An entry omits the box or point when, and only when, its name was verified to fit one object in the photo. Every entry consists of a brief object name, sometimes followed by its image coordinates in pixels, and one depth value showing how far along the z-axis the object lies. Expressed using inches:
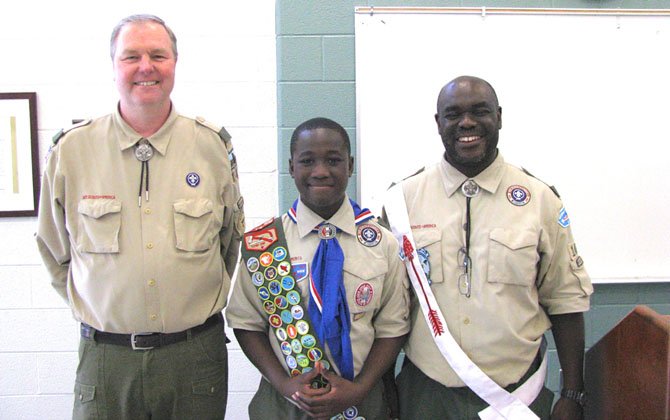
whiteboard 97.3
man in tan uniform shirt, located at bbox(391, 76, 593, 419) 60.9
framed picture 98.6
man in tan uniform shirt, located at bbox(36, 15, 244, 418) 61.5
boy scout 60.3
